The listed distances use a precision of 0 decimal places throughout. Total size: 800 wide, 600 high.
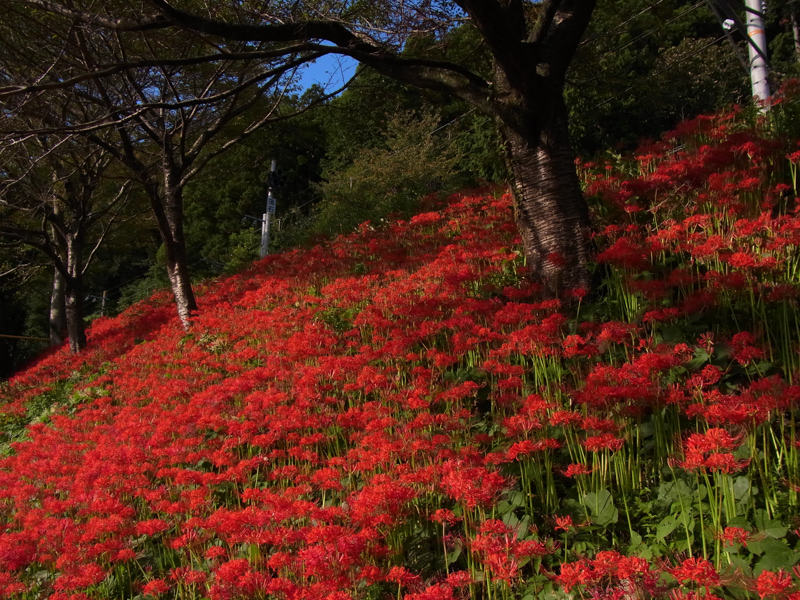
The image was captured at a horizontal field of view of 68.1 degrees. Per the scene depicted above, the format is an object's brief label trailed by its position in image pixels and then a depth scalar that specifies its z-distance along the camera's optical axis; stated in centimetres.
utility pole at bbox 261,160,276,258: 1830
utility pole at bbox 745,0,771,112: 762
